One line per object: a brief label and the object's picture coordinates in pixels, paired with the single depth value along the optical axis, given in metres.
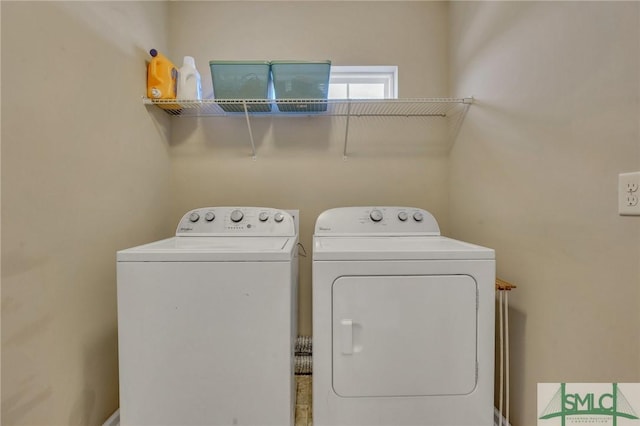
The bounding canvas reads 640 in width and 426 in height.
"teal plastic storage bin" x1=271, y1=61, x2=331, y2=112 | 1.66
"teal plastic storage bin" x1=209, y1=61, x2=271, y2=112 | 1.67
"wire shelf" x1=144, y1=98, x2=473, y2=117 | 1.72
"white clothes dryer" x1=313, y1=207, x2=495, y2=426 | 1.07
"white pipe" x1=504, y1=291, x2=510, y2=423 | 1.21
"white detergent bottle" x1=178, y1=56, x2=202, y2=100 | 1.74
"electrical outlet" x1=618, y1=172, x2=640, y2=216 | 0.77
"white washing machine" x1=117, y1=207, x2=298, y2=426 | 1.04
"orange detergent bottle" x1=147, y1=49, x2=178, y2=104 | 1.65
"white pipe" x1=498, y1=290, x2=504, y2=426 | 1.28
